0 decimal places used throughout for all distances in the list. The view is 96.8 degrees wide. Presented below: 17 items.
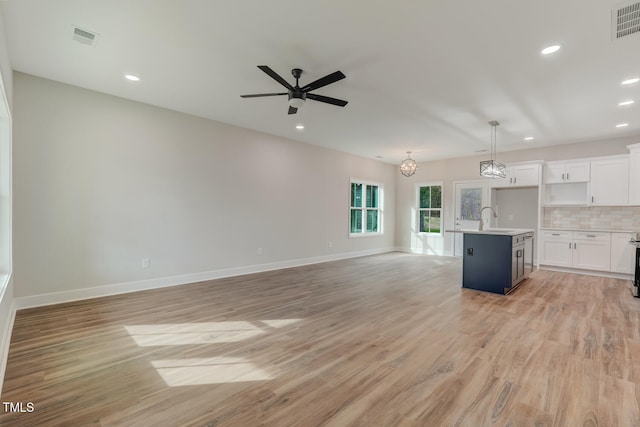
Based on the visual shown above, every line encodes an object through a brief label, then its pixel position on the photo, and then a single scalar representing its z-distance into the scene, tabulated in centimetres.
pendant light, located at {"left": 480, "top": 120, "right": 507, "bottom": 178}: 500
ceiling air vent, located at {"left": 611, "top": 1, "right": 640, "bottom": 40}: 229
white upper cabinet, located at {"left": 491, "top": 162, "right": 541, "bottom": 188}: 663
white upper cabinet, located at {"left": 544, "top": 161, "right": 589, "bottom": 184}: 612
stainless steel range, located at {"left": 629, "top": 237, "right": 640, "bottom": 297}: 437
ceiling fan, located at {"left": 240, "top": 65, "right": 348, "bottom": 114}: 299
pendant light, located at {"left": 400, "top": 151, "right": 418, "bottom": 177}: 701
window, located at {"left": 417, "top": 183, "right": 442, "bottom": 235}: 865
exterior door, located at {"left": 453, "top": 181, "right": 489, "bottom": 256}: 776
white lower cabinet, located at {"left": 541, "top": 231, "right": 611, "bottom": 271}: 571
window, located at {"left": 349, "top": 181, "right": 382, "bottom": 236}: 825
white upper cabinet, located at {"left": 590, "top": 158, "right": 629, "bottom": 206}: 565
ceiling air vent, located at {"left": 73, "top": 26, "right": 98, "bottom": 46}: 269
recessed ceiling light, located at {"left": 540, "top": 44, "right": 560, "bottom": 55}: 280
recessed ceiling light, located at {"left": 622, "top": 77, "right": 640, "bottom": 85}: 345
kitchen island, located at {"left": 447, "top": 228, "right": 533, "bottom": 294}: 439
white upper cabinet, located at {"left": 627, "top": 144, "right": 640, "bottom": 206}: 534
